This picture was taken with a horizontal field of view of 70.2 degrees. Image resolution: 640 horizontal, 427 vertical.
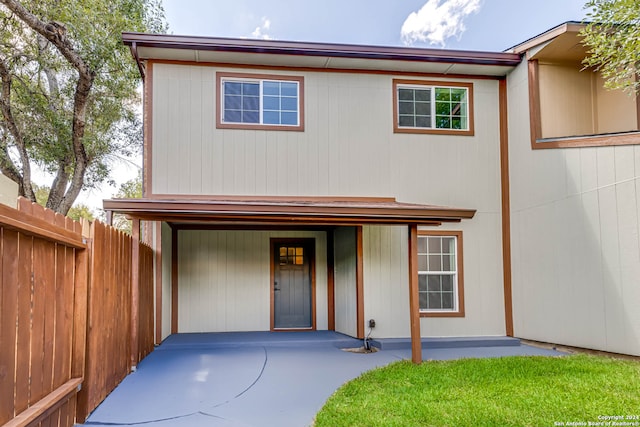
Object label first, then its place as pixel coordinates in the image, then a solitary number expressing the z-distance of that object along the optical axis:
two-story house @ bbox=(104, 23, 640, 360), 7.50
